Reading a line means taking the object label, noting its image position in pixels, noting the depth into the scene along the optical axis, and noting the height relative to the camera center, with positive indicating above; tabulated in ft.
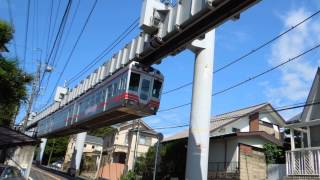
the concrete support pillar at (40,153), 210.79 +13.13
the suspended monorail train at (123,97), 58.49 +14.03
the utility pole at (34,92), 131.14 +29.12
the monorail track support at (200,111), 63.41 +13.23
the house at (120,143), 157.38 +18.41
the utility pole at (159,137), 77.62 +10.09
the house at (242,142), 94.32 +13.51
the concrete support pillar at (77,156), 148.36 +9.27
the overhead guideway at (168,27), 41.54 +19.27
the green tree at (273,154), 97.04 +10.93
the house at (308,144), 68.59 +11.10
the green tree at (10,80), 53.62 +13.75
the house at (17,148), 55.42 +4.02
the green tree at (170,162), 107.55 +7.54
